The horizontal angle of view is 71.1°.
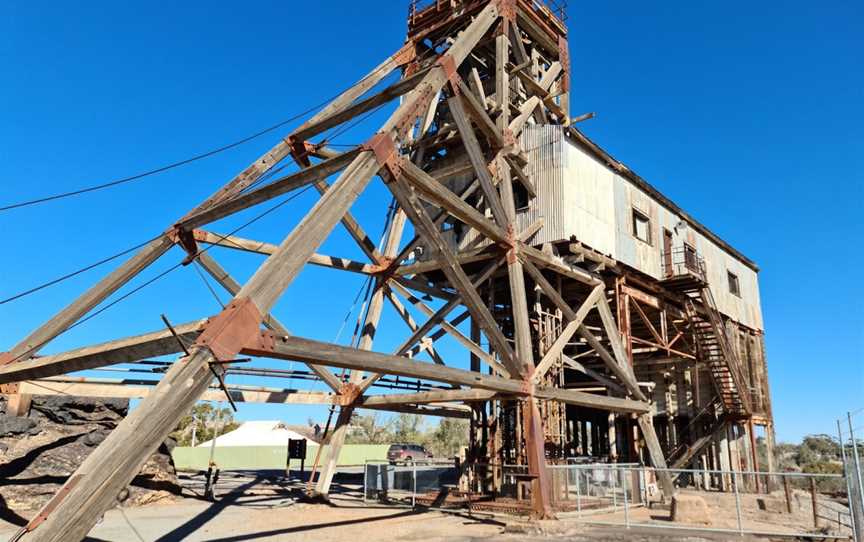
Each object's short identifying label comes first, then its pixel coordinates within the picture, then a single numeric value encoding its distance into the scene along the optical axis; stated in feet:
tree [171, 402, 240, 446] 193.21
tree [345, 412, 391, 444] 259.39
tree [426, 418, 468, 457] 235.40
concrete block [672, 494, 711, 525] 47.62
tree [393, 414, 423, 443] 257.75
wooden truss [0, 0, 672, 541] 24.29
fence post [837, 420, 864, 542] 33.27
